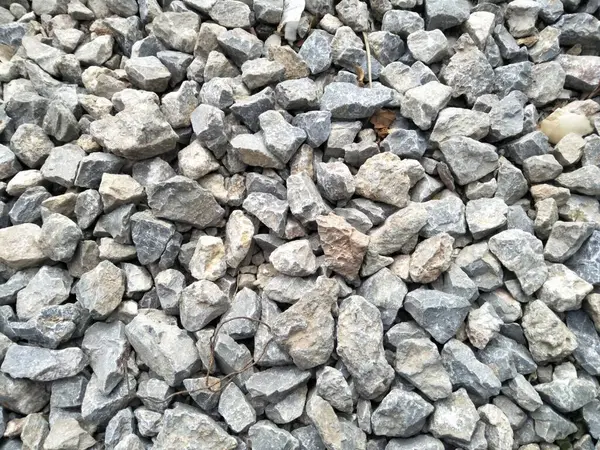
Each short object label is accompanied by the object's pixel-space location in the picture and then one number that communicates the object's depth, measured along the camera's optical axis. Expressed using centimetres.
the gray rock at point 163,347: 27
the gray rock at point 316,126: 32
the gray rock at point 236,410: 26
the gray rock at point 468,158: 31
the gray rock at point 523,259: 29
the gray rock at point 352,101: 32
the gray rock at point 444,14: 36
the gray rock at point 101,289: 29
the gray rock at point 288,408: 26
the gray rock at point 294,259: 28
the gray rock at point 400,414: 26
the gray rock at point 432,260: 28
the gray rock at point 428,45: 35
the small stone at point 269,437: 26
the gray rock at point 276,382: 26
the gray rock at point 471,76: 34
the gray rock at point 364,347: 26
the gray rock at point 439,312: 27
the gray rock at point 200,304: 28
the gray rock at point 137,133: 30
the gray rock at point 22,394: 28
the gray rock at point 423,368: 26
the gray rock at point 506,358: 27
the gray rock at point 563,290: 28
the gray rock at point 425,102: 32
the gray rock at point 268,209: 29
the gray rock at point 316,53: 35
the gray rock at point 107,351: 27
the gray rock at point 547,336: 27
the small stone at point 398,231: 29
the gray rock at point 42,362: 27
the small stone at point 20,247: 30
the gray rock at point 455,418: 26
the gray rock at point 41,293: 29
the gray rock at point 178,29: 36
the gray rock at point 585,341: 28
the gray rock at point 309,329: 26
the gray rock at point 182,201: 29
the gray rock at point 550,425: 27
